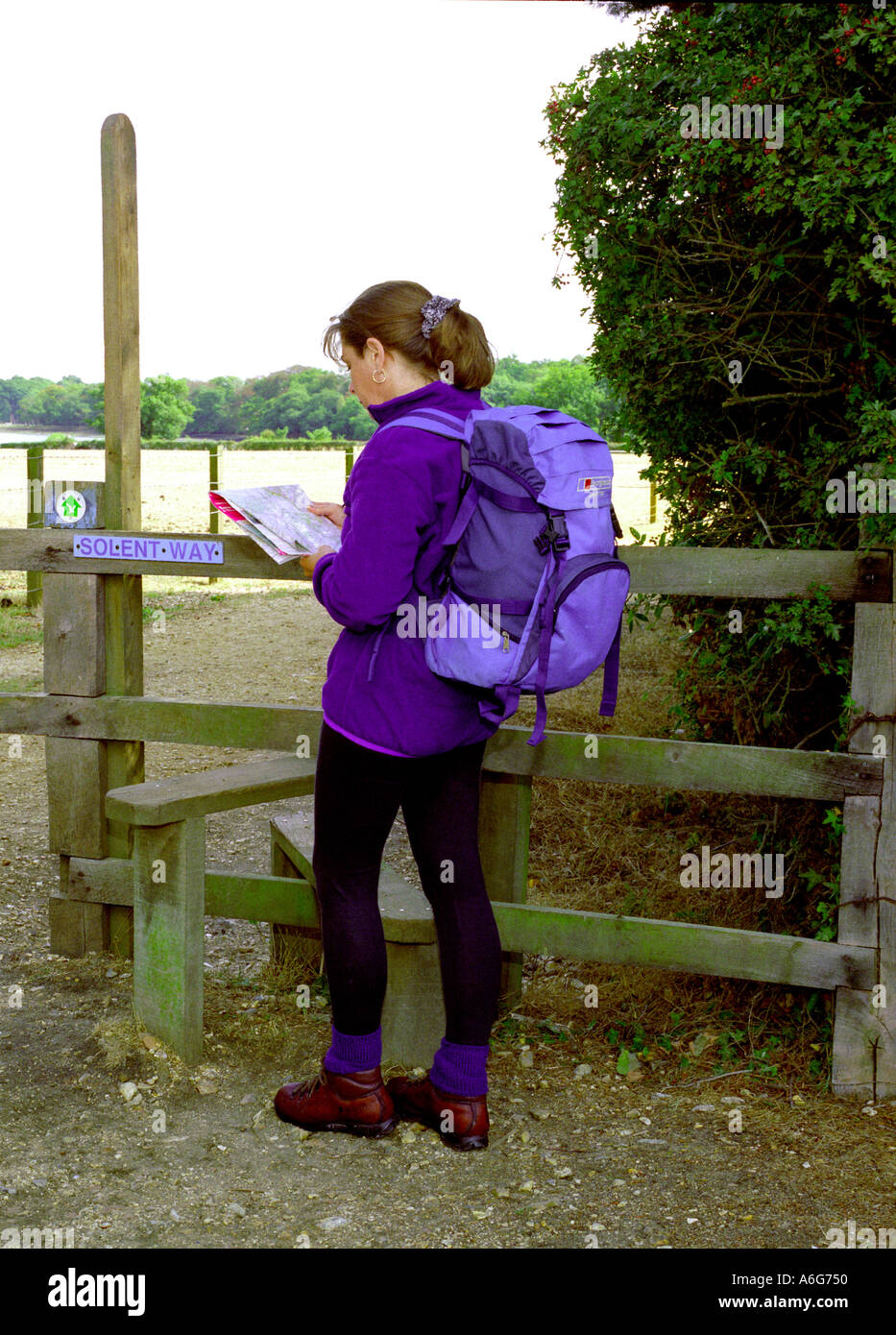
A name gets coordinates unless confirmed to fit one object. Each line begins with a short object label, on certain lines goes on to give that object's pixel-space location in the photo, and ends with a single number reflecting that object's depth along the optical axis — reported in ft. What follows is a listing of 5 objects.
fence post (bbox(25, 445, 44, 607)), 38.09
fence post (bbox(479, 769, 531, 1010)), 11.94
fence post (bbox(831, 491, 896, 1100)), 10.68
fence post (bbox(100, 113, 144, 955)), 12.39
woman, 8.55
